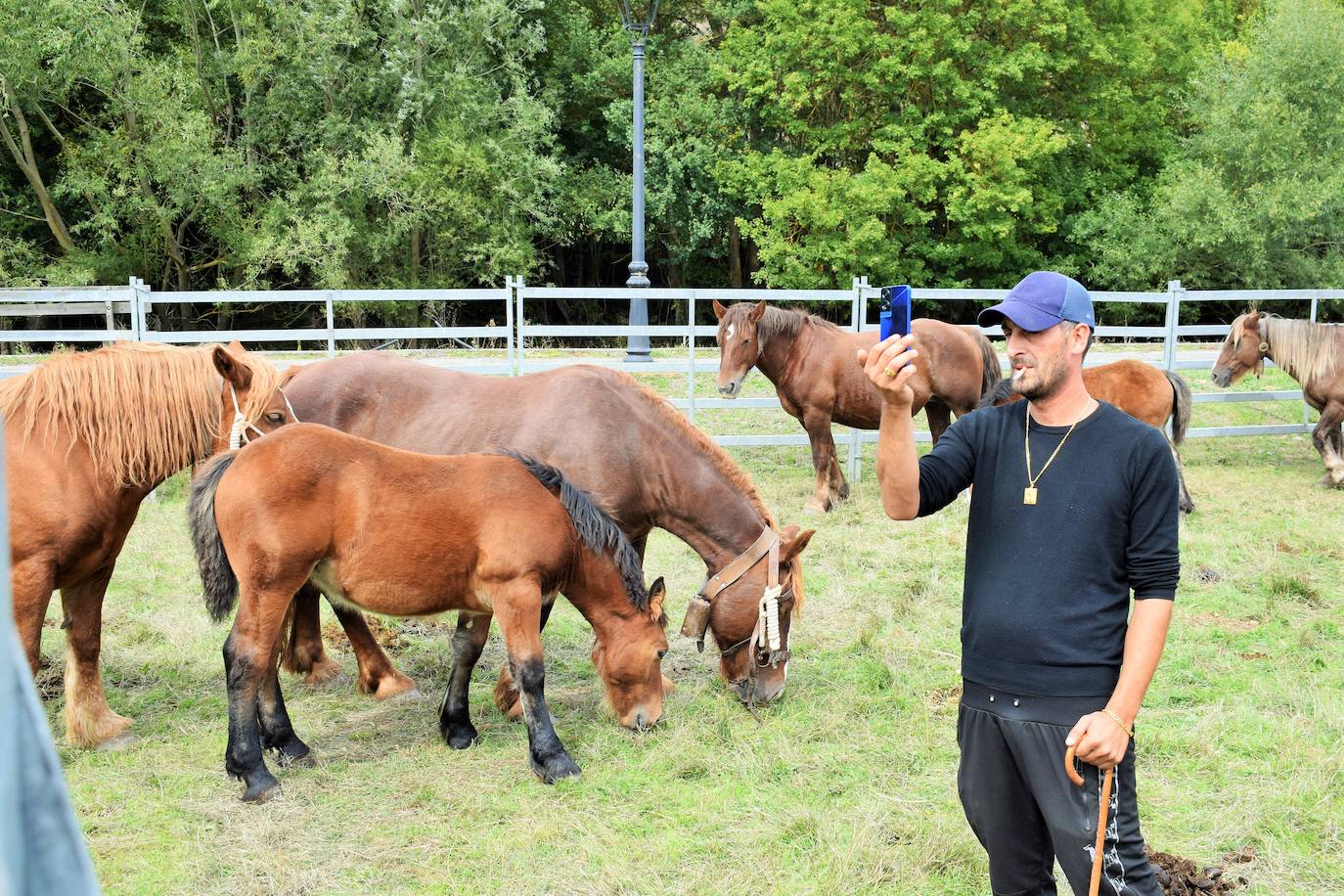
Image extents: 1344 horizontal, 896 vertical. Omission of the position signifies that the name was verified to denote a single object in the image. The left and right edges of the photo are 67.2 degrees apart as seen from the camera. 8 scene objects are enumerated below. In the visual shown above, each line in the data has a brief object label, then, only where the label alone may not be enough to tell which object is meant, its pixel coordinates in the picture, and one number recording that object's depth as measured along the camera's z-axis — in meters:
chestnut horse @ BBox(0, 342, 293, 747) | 4.42
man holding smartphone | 2.32
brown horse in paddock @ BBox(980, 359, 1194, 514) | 9.22
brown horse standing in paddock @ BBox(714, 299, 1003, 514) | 9.65
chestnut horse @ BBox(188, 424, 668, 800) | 4.15
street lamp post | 13.34
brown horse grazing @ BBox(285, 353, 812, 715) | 4.99
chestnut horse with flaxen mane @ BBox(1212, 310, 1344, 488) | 10.74
